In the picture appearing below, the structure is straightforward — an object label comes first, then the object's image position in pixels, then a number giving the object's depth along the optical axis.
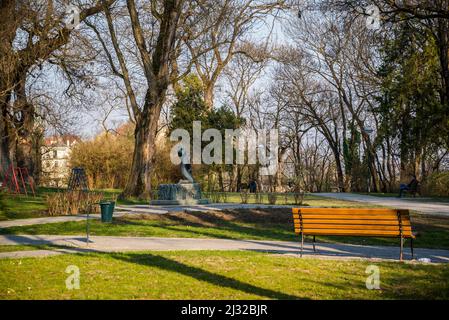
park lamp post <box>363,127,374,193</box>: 32.68
